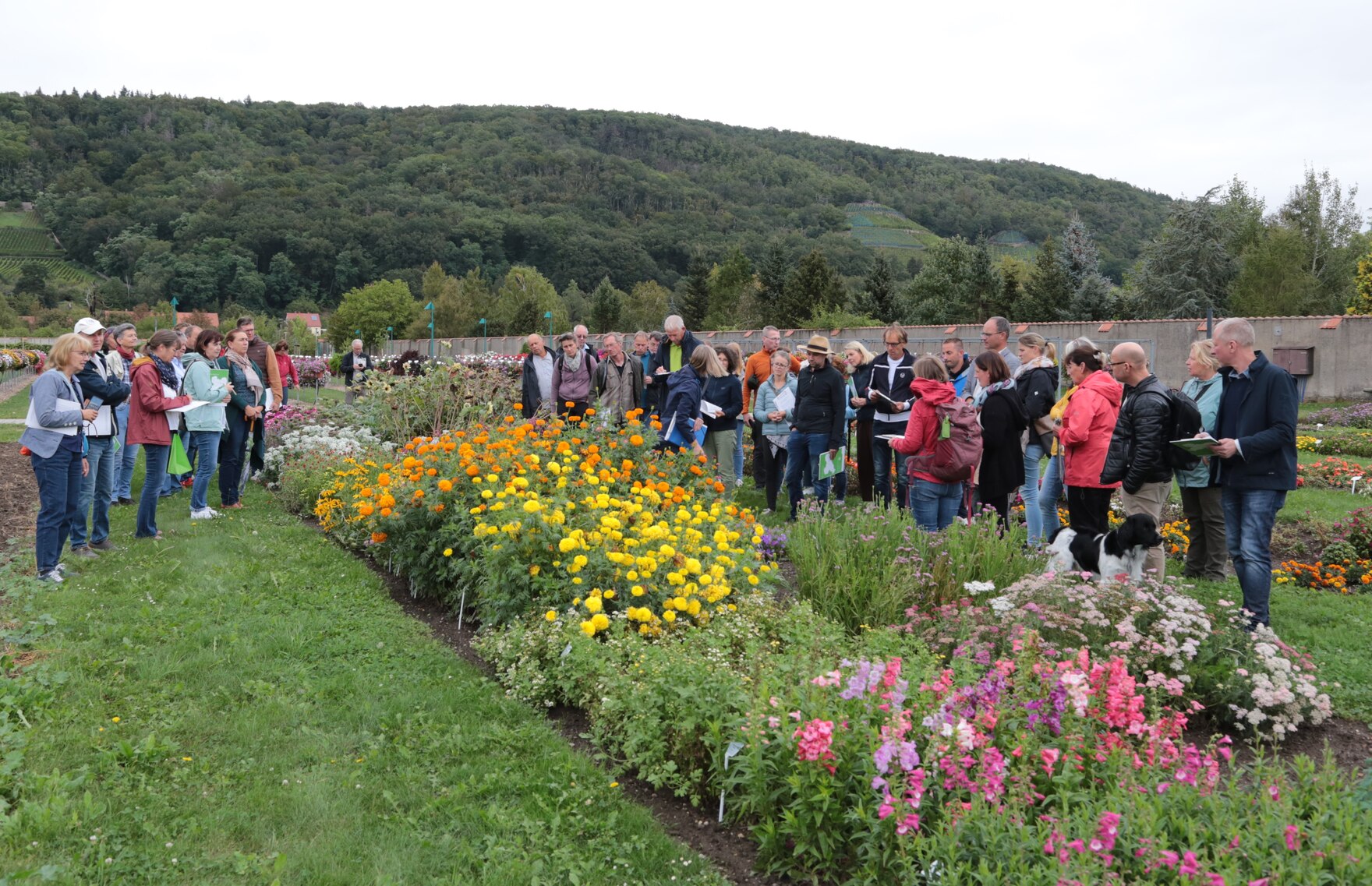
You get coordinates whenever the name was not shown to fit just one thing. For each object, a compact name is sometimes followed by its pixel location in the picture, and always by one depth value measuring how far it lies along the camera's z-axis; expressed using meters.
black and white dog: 5.36
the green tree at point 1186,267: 44.06
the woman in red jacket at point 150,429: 7.95
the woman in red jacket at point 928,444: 6.81
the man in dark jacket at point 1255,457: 5.57
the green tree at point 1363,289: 33.72
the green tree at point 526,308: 62.22
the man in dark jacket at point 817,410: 8.10
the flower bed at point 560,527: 4.93
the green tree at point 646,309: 58.62
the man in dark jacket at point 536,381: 11.05
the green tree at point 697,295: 53.47
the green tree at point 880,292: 41.59
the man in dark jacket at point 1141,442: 5.79
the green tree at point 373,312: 68.81
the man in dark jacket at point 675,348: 10.46
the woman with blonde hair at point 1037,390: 7.27
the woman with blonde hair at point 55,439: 6.32
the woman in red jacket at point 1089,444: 6.23
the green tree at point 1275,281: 41.41
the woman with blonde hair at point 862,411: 9.14
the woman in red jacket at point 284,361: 13.77
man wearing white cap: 7.25
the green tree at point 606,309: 56.22
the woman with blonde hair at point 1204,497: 6.63
